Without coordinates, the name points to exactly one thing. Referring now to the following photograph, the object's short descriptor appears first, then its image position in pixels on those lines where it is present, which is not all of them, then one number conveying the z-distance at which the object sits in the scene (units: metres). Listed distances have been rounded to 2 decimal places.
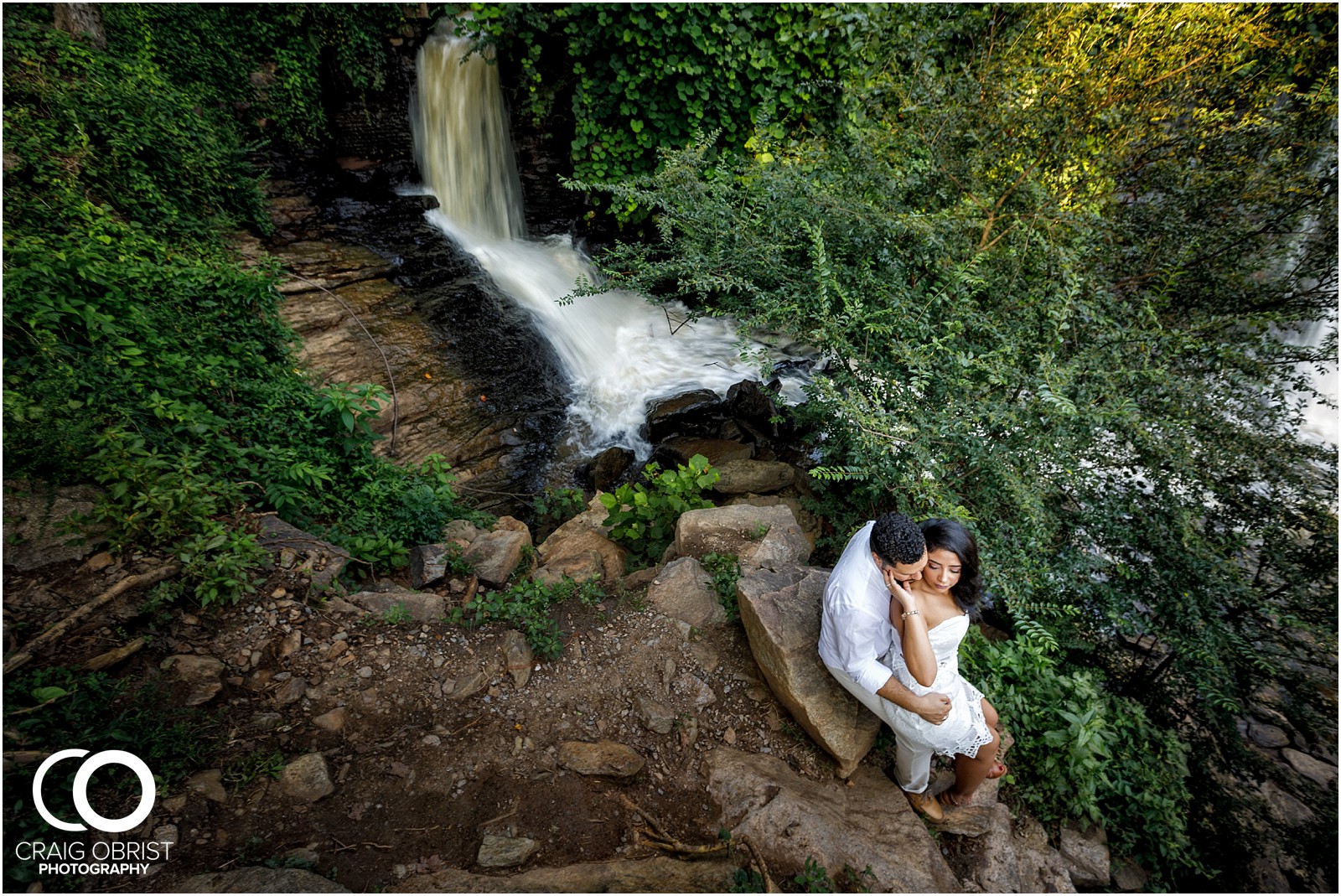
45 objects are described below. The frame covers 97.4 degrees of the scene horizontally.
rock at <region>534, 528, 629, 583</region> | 4.27
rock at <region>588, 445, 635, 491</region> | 6.41
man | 2.54
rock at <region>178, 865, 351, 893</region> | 2.21
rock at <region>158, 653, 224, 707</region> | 2.92
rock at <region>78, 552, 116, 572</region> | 3.17
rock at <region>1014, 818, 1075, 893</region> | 2.85
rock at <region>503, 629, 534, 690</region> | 3.43
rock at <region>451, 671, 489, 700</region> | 3.31
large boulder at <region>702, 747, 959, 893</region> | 2.63
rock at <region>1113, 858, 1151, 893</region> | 3.08
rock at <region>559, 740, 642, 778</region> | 2.97
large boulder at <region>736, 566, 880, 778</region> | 2.99
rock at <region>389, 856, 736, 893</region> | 2.41
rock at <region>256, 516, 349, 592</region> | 3.75
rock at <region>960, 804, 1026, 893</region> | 2.80
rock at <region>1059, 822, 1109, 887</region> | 2.98
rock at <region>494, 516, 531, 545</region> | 4.83
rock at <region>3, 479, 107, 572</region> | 3.09
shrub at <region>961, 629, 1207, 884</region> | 2.98
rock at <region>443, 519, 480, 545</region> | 4.70
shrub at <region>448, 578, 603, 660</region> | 3.58
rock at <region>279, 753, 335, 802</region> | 2.67
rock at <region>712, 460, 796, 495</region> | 5.76
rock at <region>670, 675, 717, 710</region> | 3.32
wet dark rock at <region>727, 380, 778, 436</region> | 6.75
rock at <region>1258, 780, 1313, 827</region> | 3.65
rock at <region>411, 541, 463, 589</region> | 4.21
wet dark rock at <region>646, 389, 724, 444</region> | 6.98
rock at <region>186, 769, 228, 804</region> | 2.54
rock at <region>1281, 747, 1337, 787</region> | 4.10
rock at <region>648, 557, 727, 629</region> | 3.71
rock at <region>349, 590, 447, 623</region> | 3.76
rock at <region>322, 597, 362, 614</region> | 3.62
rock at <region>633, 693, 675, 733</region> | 3.21
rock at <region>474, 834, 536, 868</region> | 2.54
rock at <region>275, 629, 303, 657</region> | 3.28
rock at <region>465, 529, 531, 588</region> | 4.27
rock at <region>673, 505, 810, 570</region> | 4.02
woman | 2.55
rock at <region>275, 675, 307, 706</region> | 3.07
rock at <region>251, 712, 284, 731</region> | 2.91
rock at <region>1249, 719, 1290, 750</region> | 4.29
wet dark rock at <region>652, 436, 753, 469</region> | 6.40
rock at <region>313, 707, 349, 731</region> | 3.00
